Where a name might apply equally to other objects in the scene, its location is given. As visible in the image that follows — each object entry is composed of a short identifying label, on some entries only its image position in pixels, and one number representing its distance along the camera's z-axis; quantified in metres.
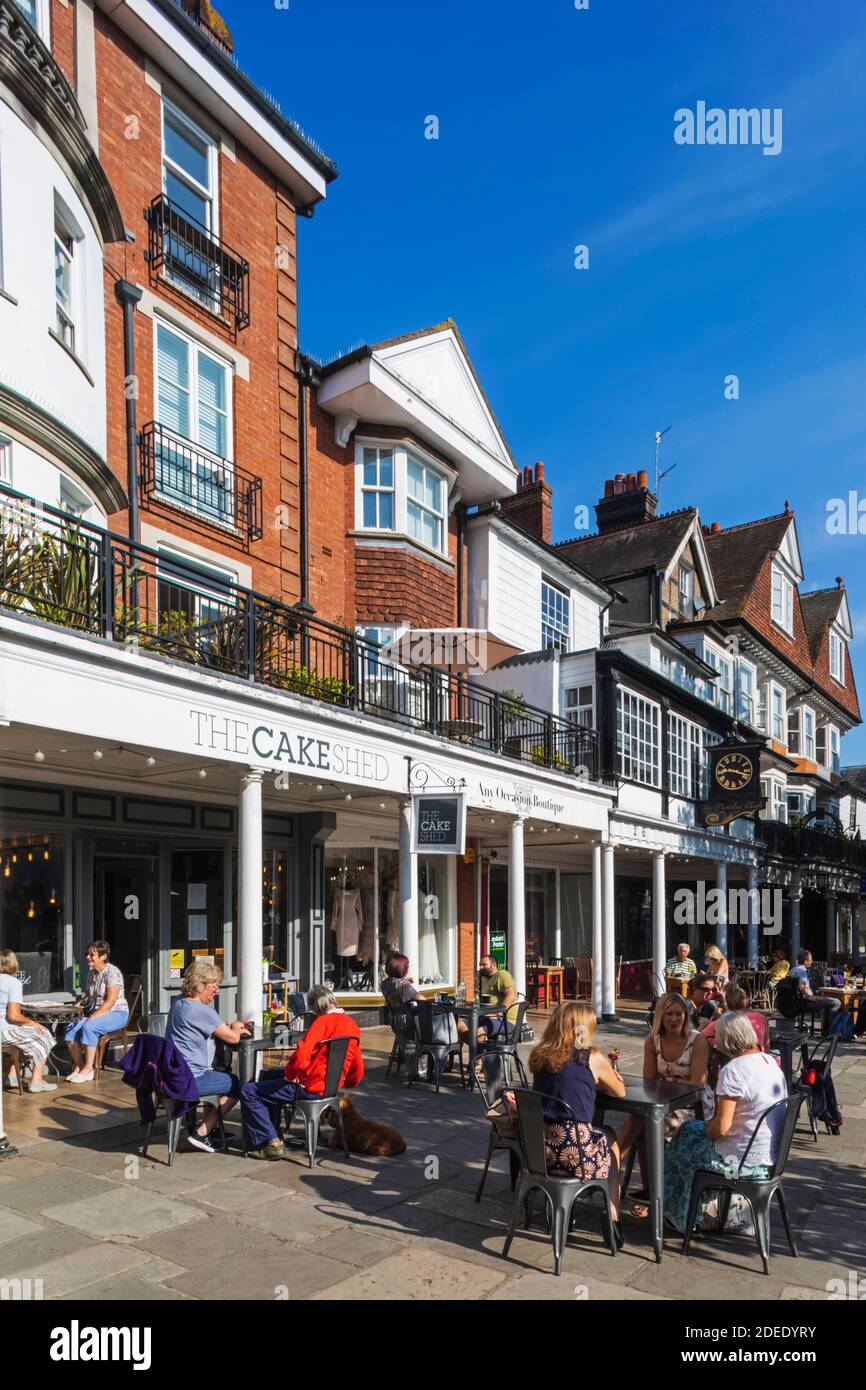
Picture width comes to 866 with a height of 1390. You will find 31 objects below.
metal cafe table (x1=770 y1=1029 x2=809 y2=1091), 8.91
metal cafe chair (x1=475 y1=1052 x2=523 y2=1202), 8.60
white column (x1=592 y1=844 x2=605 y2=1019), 19.42
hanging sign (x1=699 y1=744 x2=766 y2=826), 25.31
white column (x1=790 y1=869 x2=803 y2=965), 31.86
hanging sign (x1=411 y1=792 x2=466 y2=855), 13.01
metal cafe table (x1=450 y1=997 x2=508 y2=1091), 10.77
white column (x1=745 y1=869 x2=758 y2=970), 27.57
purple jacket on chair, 7.61
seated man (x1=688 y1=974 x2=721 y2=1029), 10.73
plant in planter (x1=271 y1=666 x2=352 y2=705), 11.78
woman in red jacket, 7.79
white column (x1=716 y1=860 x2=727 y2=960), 26.24
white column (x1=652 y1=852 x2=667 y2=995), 22.66
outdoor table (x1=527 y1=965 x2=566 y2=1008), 21.05
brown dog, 7.99
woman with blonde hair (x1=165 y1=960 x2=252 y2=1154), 7.90
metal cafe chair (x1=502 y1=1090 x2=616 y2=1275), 5.65
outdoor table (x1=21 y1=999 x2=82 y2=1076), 10.58
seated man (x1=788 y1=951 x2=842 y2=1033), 13.41
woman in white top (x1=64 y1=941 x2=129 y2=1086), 10.38
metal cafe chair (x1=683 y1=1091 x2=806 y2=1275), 5.82
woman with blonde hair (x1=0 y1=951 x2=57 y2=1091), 9.55
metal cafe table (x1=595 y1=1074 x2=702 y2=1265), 5.98
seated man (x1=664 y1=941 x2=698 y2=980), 16.44
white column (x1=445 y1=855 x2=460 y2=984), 19.16
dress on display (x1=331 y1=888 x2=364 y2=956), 16.58
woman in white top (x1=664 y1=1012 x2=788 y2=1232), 6.00
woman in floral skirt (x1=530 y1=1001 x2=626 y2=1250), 5.84
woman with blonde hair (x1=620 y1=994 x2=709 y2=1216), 7.00
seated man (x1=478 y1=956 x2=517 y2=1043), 11.32
